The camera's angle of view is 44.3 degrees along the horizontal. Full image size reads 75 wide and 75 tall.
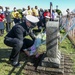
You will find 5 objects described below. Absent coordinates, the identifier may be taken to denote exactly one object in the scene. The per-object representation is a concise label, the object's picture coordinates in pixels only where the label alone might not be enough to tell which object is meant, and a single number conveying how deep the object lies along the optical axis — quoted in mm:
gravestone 2503
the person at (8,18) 6114
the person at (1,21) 5350
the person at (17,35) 2656
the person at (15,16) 6519
